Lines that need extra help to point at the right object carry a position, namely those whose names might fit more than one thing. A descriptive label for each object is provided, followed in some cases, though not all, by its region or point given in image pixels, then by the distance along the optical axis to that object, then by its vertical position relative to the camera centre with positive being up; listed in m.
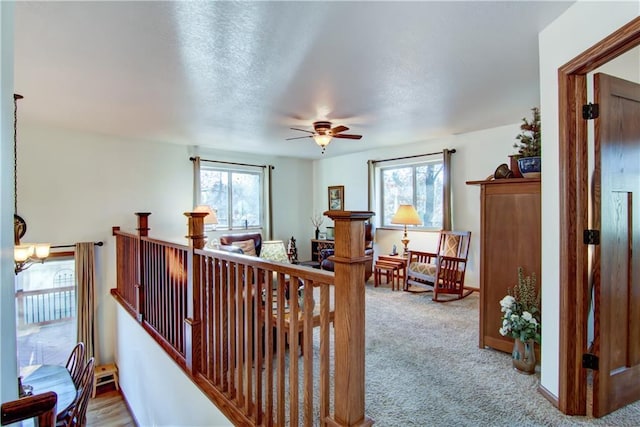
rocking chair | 4.26 -0.76
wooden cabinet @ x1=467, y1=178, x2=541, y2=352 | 2.43 -0.22
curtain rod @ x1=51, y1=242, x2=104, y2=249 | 4.22 -0.38
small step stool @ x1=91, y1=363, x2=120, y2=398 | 4.21 -2.12
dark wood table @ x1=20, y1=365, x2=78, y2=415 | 2.55 -1.45
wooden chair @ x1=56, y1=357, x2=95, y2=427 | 2.36 -1.46
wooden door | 1.76 -0.19
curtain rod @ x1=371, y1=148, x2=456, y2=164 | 4.84 +1.00
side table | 4.95 -0.77
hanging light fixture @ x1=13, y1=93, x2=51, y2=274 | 2.45 -0.27
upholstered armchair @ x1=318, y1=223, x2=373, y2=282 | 5.53 -0.69
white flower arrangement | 2.25 -0.72
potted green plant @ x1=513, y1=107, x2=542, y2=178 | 2.35 +0.45
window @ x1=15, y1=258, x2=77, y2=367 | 4.07 -1.25
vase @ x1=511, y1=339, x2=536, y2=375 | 2.29 -1.04
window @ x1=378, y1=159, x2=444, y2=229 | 5.25 +0.45
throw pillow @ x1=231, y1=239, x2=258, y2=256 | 5.34 -0.50
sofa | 5.30 -0.44
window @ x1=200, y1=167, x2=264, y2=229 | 5.82 +0.41
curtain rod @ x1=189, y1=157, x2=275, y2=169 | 5.39 +1.00
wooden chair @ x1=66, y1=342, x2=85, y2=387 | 3.02 -1.45
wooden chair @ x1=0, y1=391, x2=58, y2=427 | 0.72 -0.45
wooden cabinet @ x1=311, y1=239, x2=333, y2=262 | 6.34 -0.63
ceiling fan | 3.78 +1.00
